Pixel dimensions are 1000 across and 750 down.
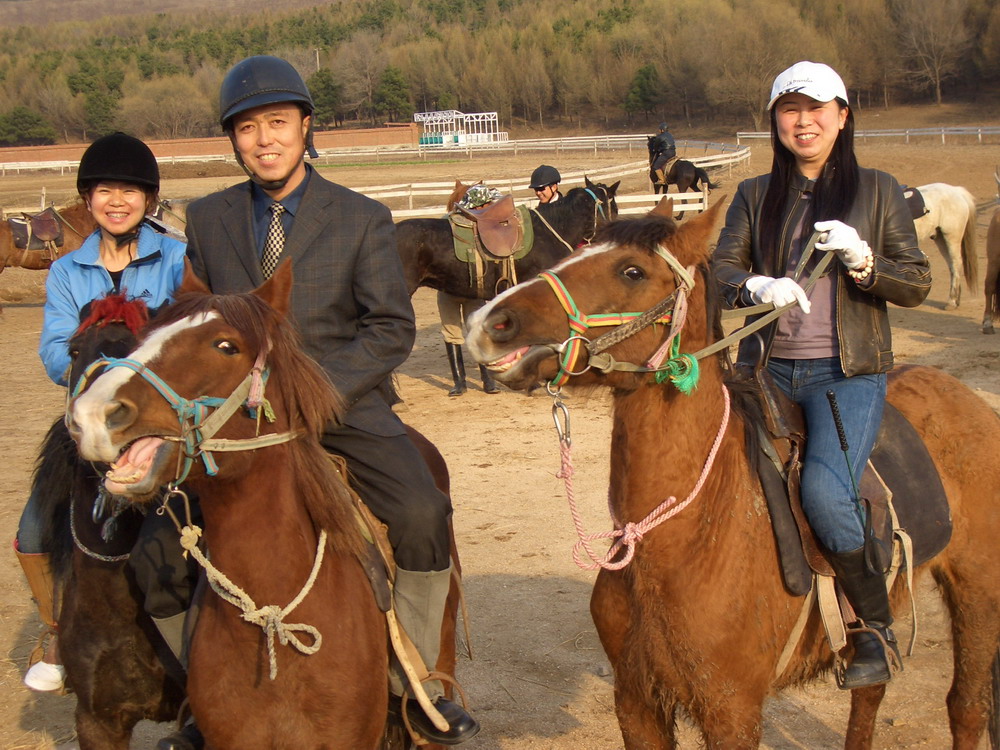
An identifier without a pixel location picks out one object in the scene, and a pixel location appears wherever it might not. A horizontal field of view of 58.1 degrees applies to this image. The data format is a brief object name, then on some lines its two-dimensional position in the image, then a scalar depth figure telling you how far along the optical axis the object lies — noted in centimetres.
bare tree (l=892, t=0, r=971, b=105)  5209
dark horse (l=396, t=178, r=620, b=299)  1039
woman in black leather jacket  301
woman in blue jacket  349
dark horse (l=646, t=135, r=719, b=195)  2261
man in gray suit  304
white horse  1315
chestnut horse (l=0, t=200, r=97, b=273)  1466
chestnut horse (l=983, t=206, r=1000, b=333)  1095
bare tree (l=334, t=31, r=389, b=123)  9106
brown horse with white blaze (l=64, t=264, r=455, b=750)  242
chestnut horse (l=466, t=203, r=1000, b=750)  266
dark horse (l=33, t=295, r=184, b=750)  323
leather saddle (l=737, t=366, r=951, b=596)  303
